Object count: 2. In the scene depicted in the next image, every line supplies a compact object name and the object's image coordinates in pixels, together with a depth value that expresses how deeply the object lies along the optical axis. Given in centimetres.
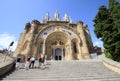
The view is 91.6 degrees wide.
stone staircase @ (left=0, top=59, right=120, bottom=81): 405
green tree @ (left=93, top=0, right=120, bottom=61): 601
